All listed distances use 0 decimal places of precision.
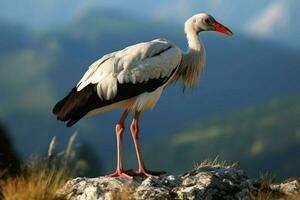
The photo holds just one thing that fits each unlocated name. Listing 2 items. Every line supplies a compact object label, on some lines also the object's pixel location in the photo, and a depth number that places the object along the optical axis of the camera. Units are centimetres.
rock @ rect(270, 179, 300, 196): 1192
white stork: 1308
